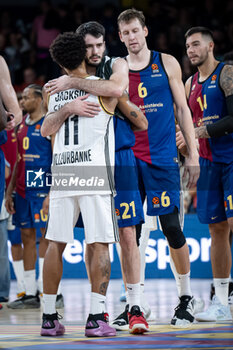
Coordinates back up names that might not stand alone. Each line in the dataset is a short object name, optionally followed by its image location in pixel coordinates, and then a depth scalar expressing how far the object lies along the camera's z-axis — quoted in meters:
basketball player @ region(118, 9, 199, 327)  9.45
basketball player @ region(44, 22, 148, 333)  8.50
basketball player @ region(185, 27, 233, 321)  10.23
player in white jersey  8.18
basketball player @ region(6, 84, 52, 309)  13.24
